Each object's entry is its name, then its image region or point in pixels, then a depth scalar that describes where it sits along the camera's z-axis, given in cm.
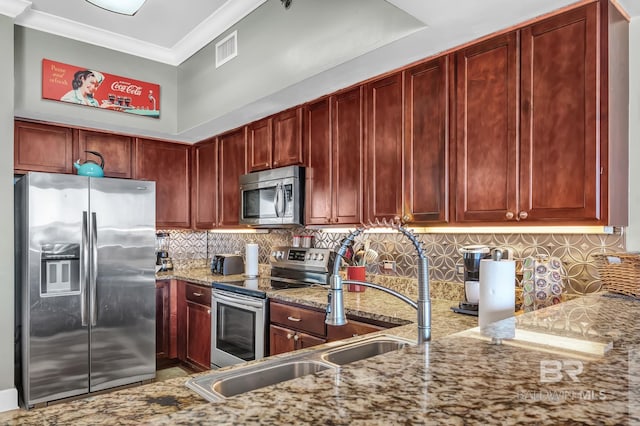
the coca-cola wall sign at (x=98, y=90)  351
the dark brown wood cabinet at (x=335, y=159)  280
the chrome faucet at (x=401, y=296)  129
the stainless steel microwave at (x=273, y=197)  318
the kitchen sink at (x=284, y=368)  109
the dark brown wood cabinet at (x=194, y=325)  360
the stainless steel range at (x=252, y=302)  282
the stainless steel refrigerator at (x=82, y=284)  309
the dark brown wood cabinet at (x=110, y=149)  389
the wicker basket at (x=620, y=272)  176
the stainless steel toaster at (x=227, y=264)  388
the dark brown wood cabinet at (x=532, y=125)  176
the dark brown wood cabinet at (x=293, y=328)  240
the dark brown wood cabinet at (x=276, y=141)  325
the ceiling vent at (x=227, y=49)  336
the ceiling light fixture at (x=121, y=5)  216
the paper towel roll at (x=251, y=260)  374
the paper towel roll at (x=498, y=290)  162
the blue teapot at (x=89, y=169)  354
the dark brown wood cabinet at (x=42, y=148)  355
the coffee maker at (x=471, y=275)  198
